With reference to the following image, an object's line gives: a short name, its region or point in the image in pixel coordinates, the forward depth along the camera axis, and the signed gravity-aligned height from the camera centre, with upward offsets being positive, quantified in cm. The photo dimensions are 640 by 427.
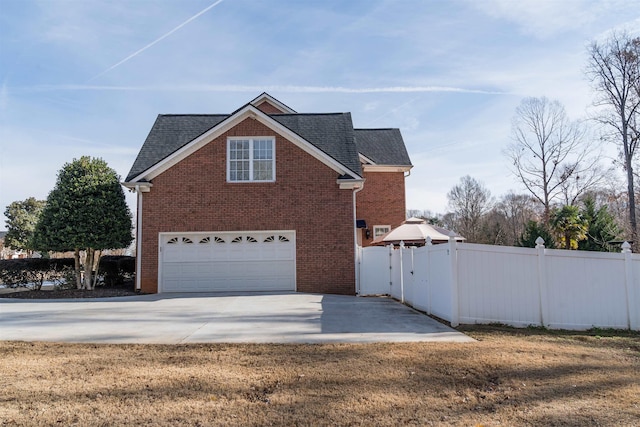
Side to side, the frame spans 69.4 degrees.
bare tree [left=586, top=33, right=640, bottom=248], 2362 +838
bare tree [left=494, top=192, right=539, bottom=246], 4763 +416
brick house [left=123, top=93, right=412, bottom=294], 1619 +135
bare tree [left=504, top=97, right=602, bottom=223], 3181 +494
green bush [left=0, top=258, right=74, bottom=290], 1762 -65
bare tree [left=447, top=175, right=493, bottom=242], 4853 +479
